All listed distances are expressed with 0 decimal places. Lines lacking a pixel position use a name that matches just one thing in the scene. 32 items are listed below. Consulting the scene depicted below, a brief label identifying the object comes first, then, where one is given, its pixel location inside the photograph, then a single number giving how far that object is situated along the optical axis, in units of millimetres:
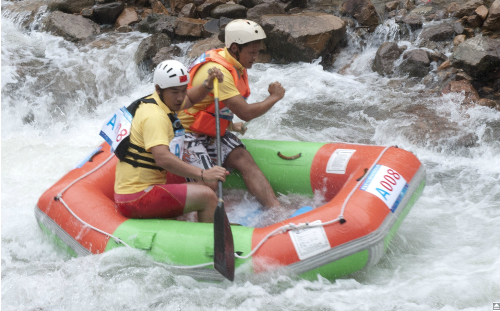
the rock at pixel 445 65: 13250
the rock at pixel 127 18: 18484
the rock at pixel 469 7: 14602
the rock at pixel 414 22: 15031
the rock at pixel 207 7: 17641
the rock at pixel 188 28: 16672
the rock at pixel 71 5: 19031
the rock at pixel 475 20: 14180
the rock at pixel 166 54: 15602
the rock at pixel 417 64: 13547
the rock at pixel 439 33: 14320
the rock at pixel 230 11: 17141
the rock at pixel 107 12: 18437
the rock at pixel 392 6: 16031
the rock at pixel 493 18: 13531
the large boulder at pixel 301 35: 14406
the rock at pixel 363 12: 15742
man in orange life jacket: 6973
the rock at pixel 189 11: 17844
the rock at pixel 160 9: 18656
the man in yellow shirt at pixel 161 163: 5949
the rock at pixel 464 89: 11939
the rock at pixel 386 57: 14008
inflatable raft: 6129
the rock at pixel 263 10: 16375
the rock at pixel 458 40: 13937
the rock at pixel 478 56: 12276
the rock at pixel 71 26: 17719
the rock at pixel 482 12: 14062
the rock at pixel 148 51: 15625
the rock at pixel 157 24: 16969
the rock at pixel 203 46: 15512
